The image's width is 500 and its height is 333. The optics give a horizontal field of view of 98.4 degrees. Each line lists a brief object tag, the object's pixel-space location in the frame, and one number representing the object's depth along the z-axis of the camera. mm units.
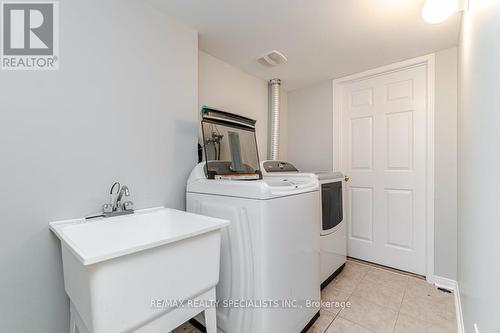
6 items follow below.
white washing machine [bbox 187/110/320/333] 1195
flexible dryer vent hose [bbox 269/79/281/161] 2764
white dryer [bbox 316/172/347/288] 1966
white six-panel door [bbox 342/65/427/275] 2193
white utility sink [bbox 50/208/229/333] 768
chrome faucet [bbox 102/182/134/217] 1286
